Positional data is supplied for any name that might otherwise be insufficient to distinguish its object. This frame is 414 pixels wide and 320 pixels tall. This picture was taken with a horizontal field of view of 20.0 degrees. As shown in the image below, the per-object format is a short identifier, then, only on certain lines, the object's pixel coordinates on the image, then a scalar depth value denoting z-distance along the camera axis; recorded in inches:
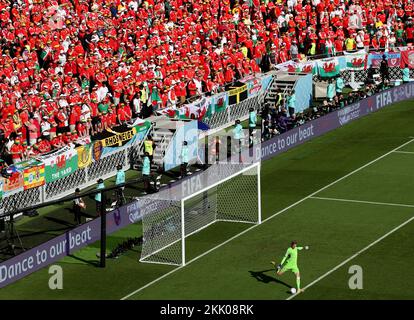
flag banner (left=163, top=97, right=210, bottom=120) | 2246.6
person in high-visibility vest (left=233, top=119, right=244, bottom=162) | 2190.0
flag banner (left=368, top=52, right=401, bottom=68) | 2719.0
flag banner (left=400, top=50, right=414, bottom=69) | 2719.0
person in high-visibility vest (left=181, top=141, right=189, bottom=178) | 2041.1
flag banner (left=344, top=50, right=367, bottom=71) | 2719.0
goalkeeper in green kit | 1533.0
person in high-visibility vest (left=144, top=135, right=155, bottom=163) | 2103.1
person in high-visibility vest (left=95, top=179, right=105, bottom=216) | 1833.2
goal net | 1713.8
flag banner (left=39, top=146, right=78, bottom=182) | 1920.5
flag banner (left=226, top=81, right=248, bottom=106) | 2388.0
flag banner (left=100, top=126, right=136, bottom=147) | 2049.7
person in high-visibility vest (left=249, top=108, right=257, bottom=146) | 2262.6
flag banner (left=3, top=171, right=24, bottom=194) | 1835.6
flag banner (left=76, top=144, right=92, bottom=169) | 1983.3
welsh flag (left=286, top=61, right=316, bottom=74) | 2596.0
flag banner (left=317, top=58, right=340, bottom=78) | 2652.6
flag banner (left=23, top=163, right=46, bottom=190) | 1873.8
